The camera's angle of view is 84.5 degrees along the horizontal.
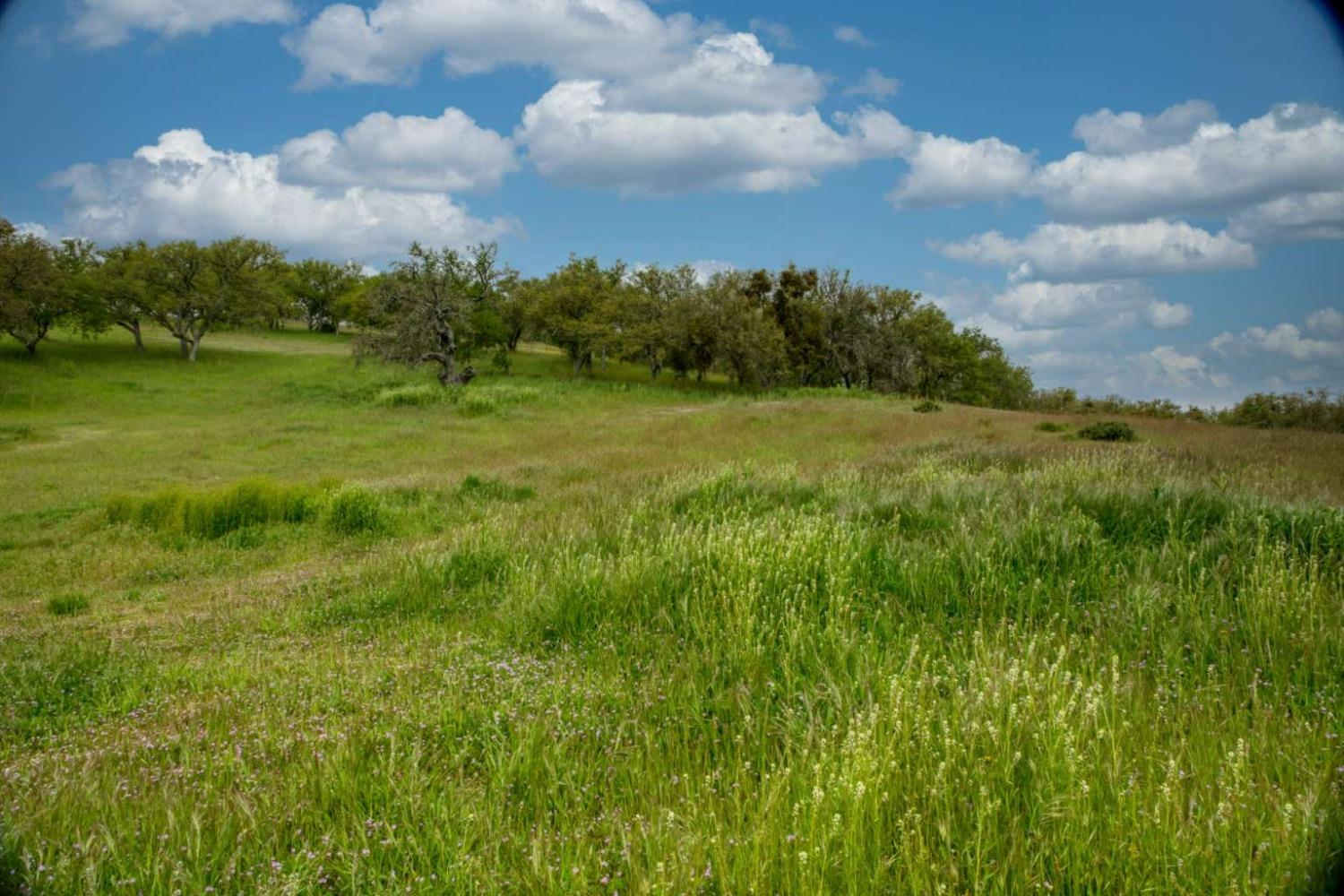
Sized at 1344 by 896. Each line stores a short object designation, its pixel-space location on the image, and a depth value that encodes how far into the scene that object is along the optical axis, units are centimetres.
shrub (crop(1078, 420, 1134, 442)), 2538
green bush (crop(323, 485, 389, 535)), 1462
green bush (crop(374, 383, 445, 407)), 4447
